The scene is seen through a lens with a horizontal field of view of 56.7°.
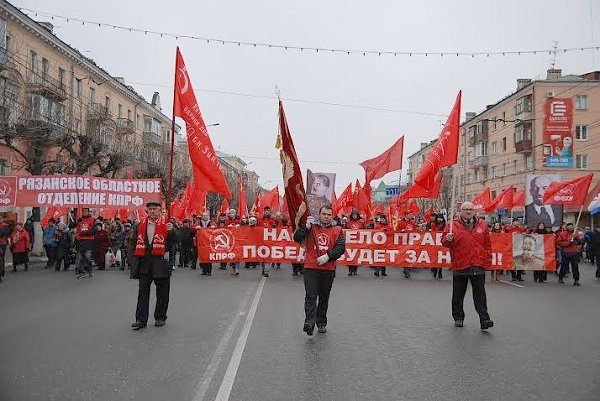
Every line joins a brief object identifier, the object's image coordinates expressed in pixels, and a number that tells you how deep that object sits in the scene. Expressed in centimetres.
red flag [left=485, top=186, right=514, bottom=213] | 2520
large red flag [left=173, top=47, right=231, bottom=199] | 1048
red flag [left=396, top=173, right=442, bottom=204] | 1479
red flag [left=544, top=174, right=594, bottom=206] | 1848
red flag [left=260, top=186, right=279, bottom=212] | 2739
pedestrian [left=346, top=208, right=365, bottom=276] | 1793
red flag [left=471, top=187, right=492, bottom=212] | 2566
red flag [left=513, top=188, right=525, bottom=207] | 2639
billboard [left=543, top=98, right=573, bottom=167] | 2878
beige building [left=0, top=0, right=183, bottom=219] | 2094
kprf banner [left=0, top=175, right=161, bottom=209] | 1716
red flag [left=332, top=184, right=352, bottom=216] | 2743
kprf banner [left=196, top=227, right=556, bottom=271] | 1633
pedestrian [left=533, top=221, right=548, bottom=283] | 1633
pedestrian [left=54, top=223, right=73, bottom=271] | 1746
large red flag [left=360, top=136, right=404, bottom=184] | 1973
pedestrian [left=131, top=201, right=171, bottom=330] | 788
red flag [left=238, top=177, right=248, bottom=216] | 2366
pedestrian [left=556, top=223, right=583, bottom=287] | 1554
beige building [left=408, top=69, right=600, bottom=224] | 4744
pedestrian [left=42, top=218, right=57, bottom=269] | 1819
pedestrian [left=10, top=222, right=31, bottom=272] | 1717
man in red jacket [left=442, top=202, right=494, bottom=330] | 800
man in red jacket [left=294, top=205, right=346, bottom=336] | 720
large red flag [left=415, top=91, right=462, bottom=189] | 1276
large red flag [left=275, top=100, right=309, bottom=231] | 750
